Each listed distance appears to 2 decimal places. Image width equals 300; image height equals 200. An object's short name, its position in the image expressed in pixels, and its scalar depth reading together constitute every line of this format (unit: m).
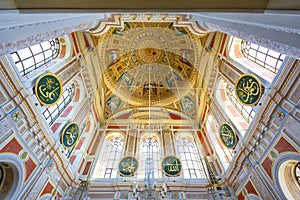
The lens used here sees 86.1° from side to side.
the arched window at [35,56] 6.20
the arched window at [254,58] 6.57
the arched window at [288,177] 5.41
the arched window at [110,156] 9.65
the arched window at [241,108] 7.72
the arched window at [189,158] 9.59
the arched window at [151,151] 9.68
